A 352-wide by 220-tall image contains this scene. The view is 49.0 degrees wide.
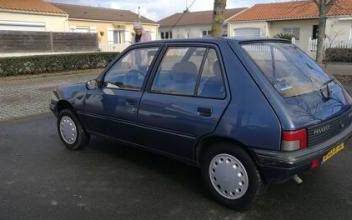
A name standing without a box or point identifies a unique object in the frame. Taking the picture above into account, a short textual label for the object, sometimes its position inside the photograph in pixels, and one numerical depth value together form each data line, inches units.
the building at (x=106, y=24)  1211.9
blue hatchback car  132.5
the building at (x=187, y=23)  1733.5
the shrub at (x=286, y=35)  1171.3
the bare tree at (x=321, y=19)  446.9
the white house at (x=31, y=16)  871.1
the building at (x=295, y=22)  1118.4
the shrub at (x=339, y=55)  900.0
